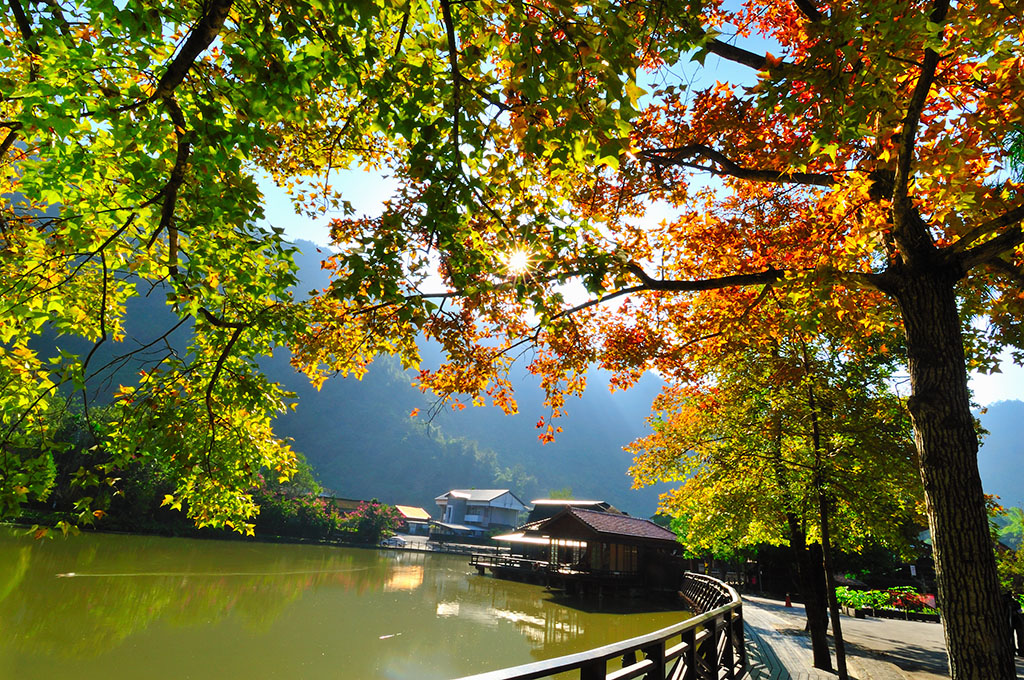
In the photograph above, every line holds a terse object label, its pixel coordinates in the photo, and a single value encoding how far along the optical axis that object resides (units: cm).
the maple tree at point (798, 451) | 1017
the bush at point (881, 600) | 2184
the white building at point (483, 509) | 7400
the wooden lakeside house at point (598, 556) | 2786
